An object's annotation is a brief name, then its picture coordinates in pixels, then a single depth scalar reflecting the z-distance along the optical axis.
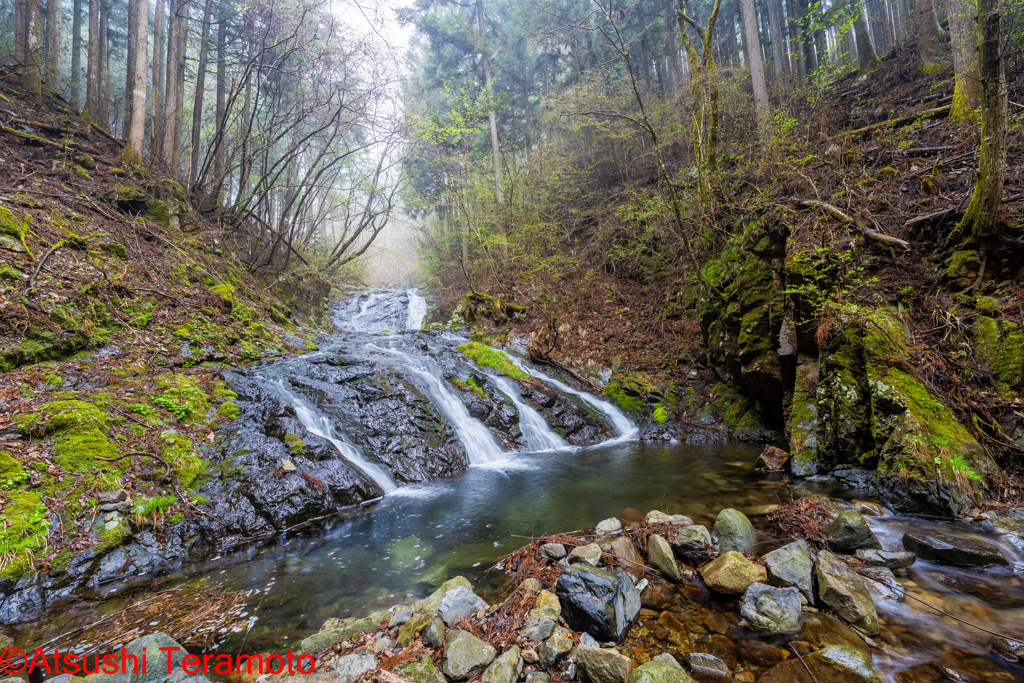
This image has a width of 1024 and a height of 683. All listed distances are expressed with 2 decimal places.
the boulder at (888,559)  3.13
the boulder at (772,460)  5.80
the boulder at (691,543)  3.50
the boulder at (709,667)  2.36
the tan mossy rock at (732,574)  3.03
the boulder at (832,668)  2.18
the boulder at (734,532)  3.54
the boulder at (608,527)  4.15
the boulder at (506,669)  2.30
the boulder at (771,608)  2.66
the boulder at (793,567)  2.89
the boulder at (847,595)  2.58
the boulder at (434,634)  2.63
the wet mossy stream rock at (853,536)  3.36
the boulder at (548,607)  2.76
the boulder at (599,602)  2.65
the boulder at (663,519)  4.15
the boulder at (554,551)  3.64
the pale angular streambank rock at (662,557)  3.32
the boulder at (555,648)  2.44
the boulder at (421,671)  2.33
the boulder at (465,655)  2.38
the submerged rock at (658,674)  2.15
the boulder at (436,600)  3.00
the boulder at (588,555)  3.39
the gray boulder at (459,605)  2.89
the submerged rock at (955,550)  3.06
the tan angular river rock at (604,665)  2.26
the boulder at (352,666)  2.41
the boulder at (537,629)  2.59
